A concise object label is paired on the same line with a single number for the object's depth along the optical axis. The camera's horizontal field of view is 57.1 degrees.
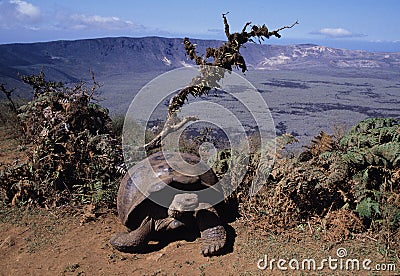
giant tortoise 4.74
